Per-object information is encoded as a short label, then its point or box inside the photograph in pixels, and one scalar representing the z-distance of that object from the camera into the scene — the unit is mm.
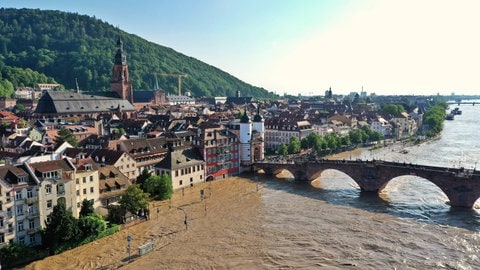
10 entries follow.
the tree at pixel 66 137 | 86706
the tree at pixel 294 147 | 107706
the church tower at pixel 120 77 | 167750
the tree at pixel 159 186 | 66562
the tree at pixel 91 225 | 49472
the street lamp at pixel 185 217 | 56562
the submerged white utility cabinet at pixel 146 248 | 47250
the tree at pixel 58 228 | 45719
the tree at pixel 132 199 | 55750
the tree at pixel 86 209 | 52284
